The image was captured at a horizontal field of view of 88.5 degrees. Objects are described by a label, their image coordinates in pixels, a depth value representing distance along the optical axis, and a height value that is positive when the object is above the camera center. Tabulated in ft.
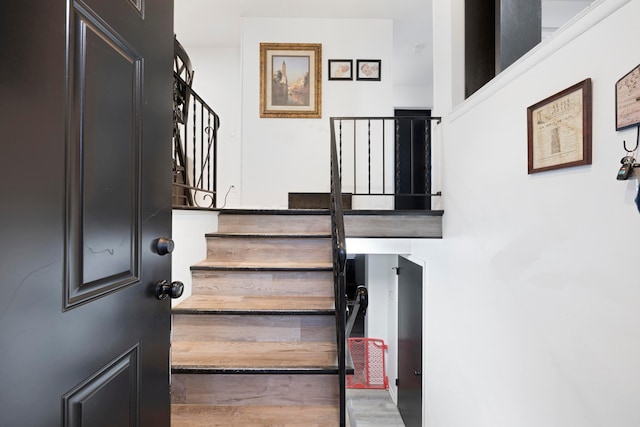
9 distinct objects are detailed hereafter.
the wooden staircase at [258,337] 5.22 -2.36
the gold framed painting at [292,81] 13.66 +5.47
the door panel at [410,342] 10.78 -4.73
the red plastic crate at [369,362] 15.89 -7.35
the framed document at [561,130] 3.93 +1.11
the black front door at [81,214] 1.61 -0.02
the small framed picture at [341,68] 13.71 +6.02
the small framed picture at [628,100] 3.24 +1.16
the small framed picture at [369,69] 13.69 +5.98
